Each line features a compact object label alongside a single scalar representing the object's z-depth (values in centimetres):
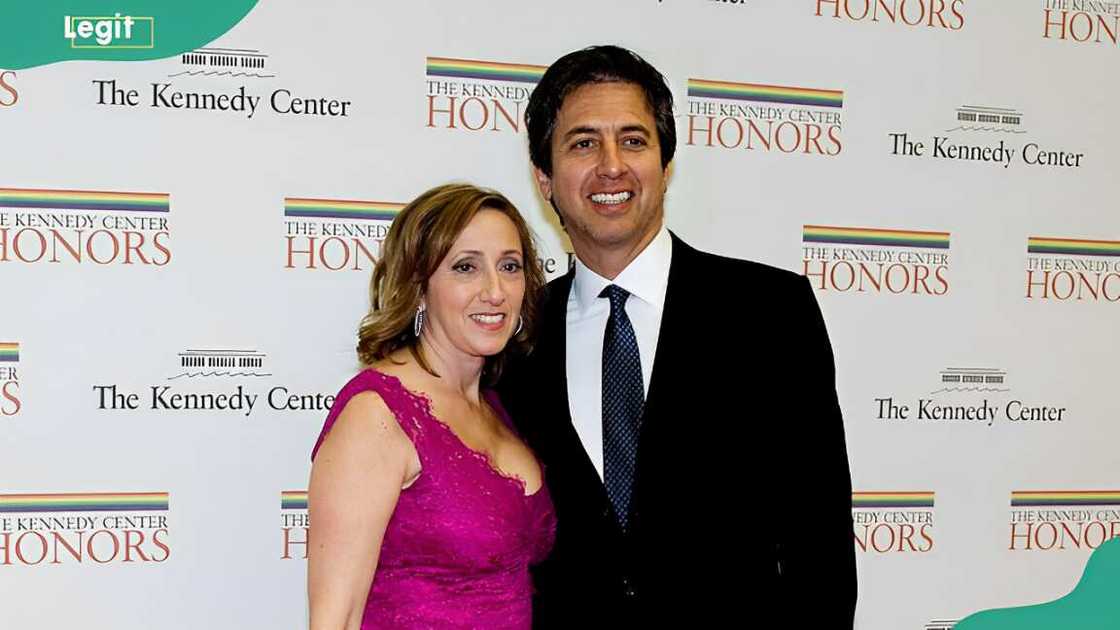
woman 153
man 163
